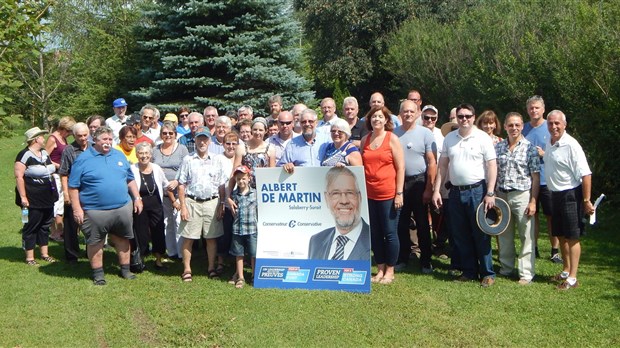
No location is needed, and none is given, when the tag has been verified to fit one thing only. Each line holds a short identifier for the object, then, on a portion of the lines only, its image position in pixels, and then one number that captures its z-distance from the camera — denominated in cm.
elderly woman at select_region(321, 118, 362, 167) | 688
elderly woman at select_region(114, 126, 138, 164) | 827
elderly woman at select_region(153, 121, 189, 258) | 818
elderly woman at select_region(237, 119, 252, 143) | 761
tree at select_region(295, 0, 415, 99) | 3084
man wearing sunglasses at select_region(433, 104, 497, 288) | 694
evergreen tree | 1745
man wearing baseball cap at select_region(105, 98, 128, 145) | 1061
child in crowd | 732
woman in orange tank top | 695
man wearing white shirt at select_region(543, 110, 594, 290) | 669
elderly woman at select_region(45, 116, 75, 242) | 884
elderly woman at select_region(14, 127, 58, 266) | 835
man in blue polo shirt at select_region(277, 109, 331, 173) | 722
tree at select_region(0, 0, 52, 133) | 464
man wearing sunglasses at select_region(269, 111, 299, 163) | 794
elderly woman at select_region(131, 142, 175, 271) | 793
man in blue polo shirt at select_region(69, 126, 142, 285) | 733
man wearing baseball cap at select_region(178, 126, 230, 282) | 753
